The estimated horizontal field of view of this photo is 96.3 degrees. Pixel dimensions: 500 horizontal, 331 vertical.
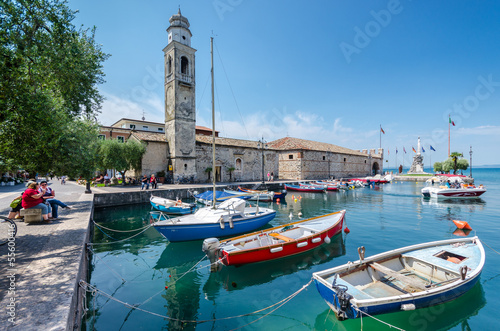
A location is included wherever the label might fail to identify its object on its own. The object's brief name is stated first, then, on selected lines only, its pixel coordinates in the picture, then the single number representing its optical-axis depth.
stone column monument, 52.00
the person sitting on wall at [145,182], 22.23
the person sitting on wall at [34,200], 8.38
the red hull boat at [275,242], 7.66
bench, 8.71
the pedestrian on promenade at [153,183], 23.16
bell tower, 26.98
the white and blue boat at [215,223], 10.06
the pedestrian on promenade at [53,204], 9.88
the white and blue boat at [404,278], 4.73
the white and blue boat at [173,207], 15.88
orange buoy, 12.62
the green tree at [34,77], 5.60
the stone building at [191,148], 27.45
